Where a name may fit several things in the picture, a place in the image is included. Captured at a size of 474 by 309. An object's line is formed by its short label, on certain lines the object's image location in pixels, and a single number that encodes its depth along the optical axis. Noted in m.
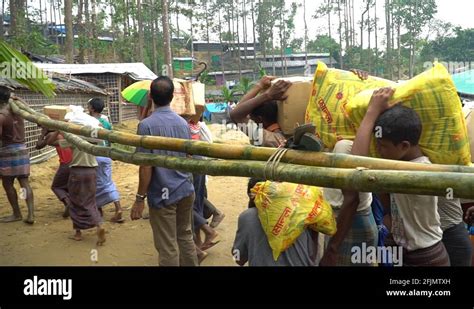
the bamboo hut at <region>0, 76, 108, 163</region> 7.89
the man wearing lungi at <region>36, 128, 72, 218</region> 4.97
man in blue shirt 3.26
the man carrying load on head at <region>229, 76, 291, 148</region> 2.52
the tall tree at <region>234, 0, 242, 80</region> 54.06
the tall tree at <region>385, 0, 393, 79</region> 42.22
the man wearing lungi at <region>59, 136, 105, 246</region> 4.72
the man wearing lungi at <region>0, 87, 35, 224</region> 4.97
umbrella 4.43
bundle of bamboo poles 1.33
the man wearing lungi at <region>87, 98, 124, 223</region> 5.26
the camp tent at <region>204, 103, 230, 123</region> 26.94
